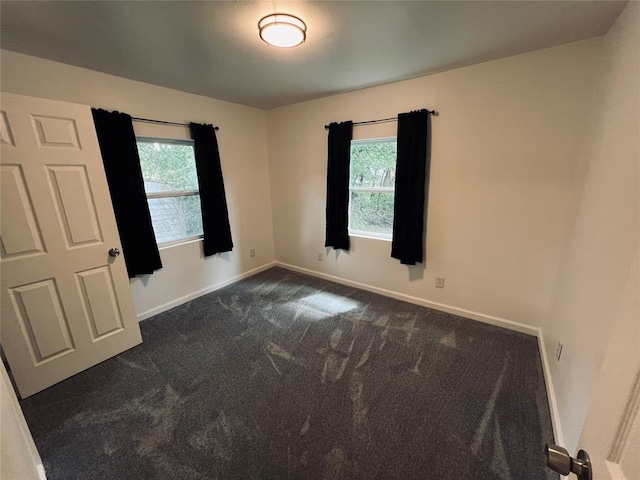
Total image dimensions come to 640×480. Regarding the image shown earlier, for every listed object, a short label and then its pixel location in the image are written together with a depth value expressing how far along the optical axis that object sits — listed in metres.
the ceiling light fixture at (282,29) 1.47
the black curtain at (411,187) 2.50
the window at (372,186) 2.93
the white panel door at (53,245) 1.64
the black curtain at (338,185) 3.00
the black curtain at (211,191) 2.94
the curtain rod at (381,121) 2.67
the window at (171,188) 2.69
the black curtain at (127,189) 2.25
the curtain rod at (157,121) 2.47
